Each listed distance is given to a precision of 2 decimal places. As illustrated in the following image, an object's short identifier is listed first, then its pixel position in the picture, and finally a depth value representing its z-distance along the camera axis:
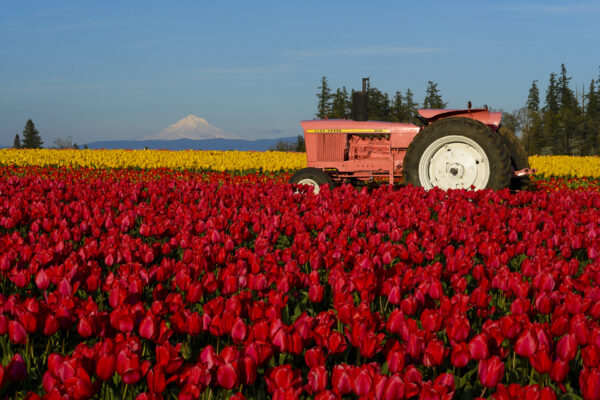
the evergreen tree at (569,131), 89.62
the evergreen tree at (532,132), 97.00
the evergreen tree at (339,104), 84.50
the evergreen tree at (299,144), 71.84
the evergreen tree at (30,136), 97.38
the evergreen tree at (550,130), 92.56
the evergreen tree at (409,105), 101.25
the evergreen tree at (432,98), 107.56
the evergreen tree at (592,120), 90.12
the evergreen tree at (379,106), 79.50
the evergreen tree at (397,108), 94.70
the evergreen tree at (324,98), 87.62
